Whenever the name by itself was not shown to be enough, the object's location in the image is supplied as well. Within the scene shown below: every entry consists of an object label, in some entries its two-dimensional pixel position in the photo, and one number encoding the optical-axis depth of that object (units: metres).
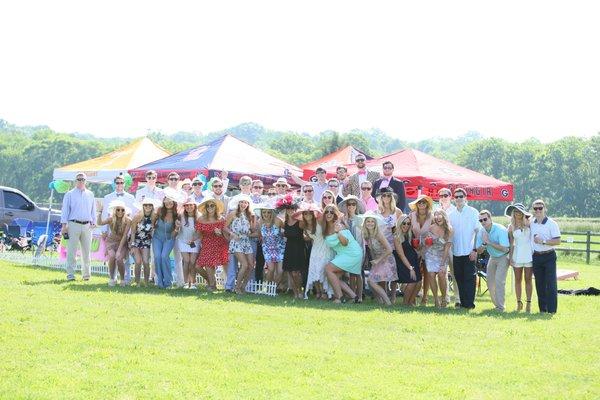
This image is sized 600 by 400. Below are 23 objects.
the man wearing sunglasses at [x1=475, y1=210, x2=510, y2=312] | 13.02
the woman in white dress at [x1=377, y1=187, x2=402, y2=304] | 13.05
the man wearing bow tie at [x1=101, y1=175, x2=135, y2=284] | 15.58
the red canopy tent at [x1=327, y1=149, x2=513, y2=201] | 17.69
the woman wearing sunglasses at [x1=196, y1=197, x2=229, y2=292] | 13.90
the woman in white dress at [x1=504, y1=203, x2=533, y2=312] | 12.73
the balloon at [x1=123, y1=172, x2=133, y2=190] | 19.38
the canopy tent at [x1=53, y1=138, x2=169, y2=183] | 21.34
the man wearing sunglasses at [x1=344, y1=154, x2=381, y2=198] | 14.71
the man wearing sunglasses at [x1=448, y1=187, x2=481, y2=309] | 12.91
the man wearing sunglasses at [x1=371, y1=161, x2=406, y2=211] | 14.30
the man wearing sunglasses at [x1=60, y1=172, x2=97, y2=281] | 15.20
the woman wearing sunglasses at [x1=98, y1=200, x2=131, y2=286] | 14.43
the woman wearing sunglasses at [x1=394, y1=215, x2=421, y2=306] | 12.85
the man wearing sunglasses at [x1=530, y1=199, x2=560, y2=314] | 12.46
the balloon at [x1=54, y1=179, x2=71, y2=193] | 19.67
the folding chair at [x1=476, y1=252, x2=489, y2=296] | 15.84
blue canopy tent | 19.27
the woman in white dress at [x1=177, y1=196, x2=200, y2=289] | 14.17
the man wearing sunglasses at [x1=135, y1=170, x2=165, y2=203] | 15.56
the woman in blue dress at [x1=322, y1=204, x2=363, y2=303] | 12.99
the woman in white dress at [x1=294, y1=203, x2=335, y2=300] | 13.20
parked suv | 26.16
